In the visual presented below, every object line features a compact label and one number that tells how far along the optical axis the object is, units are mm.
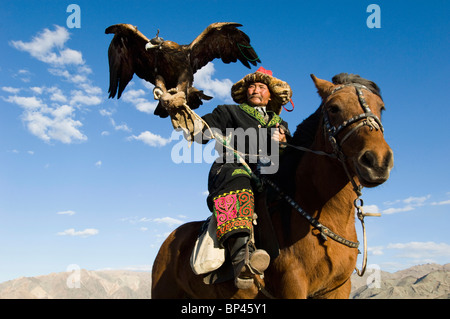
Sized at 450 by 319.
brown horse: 3889
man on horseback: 4512
